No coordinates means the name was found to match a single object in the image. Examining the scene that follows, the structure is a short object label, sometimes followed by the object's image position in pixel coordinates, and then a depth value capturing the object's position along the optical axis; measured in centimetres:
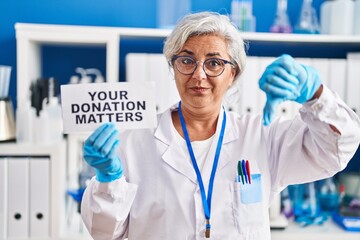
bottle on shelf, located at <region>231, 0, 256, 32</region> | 199
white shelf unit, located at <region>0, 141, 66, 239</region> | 167
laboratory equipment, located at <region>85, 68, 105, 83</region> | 206
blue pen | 112
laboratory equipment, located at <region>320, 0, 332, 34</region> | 201
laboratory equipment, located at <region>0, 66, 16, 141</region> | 174
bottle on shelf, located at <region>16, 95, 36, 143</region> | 172
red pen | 111
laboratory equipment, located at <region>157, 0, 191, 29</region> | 196
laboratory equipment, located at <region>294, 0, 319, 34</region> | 202
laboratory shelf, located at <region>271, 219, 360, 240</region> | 175
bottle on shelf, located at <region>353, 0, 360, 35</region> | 196
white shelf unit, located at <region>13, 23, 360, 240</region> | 175
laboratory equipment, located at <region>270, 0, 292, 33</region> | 203
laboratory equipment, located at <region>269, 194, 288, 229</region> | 180
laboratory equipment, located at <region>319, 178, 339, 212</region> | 203
